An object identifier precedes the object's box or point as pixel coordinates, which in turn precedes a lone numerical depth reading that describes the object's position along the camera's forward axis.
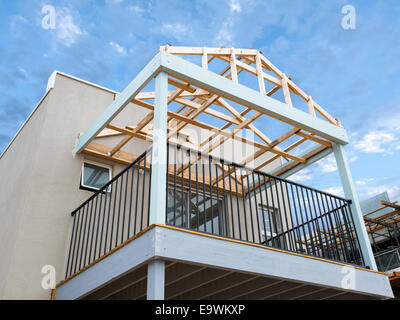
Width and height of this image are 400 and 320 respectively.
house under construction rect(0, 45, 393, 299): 4.16
